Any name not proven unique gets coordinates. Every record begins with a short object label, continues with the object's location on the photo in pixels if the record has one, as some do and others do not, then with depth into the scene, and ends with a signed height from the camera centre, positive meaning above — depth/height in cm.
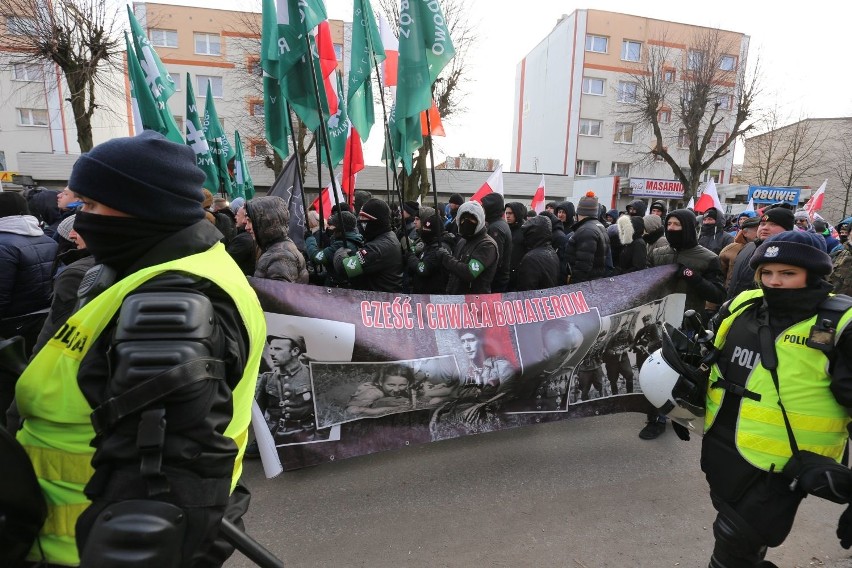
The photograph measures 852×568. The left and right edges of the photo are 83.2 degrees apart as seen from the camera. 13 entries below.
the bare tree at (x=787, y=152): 3275 +283
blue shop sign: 2641 -14
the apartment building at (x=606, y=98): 3400 +618
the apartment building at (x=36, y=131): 2402 +237
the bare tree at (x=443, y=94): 1994 +383
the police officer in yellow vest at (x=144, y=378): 94 -43
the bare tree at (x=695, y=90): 2388 +507
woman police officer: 194 -85
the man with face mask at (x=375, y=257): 421 -67
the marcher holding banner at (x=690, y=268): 408 -66
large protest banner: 319 -126
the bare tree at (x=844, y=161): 3403 +232
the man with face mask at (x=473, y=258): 441 -69
